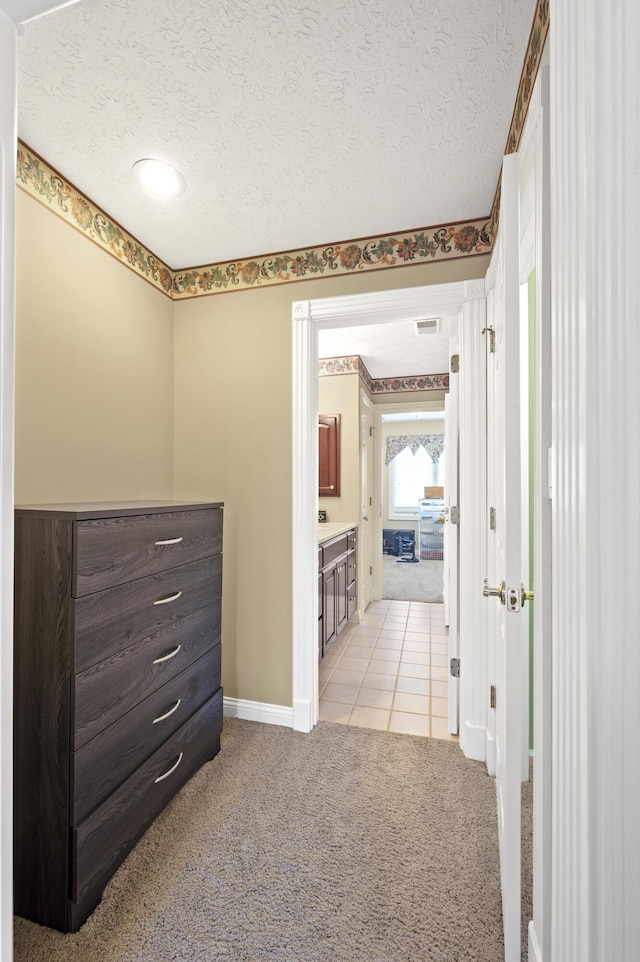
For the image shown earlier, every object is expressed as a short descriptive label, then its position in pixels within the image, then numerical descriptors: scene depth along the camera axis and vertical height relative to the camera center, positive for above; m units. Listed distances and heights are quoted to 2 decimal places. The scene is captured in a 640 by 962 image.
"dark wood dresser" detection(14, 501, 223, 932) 1.27 -0.68
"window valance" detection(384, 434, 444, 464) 8.62 +0.81
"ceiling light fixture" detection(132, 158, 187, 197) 1.67 +1.21
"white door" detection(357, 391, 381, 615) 4.45 -0.28
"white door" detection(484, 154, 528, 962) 1.10 -0.24
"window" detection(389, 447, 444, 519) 8.86 +0.10
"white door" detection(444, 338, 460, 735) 2.28 -0.23
